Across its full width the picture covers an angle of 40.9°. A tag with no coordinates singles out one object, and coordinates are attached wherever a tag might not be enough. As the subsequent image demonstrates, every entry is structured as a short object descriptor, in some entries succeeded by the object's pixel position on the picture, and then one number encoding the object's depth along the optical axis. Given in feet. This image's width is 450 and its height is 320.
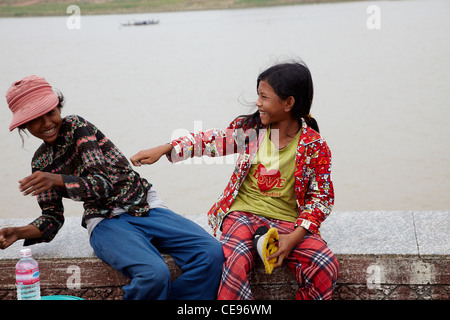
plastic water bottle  7.16
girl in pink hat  7.57
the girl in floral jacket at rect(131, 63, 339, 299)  7.58
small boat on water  70.79
